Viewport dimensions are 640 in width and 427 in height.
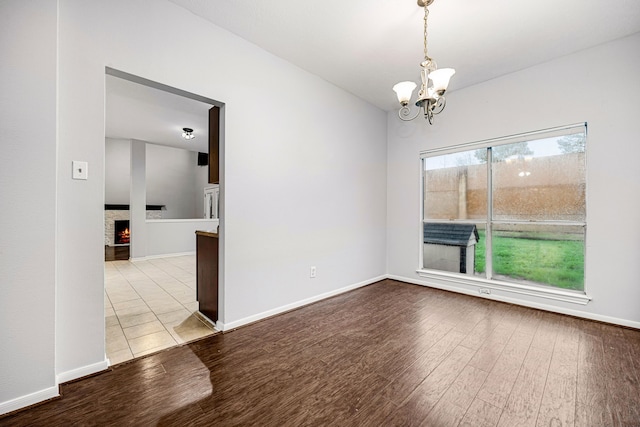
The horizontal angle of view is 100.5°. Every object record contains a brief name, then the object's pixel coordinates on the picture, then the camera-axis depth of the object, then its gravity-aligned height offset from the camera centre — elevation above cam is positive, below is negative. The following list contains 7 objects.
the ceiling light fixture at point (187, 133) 5.50 +1.68
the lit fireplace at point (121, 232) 7.88 -0.59
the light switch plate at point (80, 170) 1.77 +0.28
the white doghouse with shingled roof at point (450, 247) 3.82 -0.49
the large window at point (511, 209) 3.02 +0.07
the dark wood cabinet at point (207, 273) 2.70 -0.65
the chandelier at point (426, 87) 2.01 +1.02
